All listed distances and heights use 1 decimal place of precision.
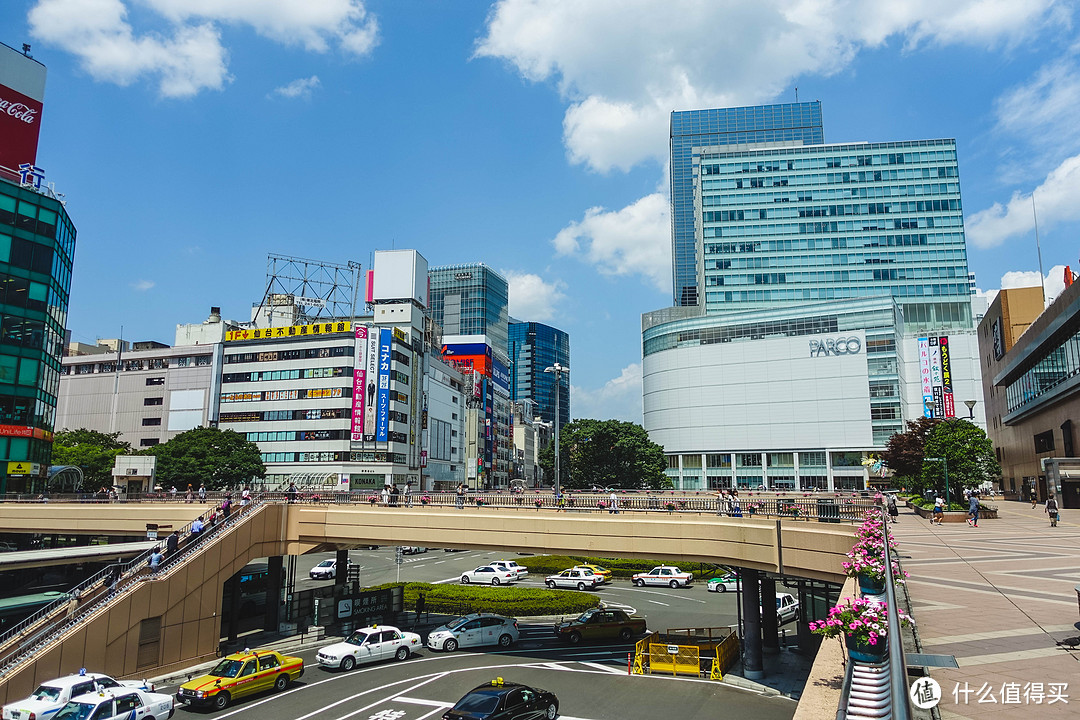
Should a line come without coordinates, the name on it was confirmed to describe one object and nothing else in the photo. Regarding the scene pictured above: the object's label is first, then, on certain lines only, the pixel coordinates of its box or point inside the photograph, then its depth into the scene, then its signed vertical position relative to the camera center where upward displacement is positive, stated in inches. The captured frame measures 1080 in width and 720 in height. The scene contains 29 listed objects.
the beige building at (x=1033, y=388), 2139.5 +327.4
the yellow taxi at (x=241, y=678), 951.6 -308.8
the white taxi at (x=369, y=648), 1149.7 -315.5
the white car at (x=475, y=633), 1296.8 -317.7
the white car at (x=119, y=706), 784.3 -284.2
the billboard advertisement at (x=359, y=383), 3312.0 +407.5
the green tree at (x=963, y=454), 1900.8 +45.0
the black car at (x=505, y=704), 786.2 -278.8
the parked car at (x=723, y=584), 1926.7 -327.3
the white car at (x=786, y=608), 1515.7 -316.1
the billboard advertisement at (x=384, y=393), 3371.6 +366.5
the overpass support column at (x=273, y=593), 1429.6 -265.8
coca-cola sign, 2017.7 +1003.7
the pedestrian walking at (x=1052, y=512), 1485.0 -89.9
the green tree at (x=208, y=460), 2753.4 +22.8
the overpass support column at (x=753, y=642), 1061.1 -268.9
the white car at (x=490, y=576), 2127.2 -339.6
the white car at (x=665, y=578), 2027.6 -326.2
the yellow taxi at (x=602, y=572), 2108.5 -324.2
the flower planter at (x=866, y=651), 354.3 -95.0
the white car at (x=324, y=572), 2192.4 -338.4
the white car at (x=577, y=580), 2023.9 -333.9
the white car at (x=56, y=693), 792.9 -276.2
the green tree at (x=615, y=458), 3403.1 +49.9
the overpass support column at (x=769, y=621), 1211.9 -274.1
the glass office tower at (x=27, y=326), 1884.8 +393.2
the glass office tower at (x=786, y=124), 7258.9 +3754.2
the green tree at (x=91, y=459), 2864.2 +25.0
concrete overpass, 944.3 -134.7
